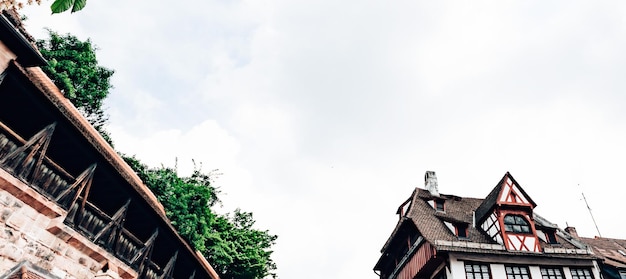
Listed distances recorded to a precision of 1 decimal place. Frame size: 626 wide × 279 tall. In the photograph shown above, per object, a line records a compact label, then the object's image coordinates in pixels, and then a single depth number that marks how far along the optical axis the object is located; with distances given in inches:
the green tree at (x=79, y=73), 860.6
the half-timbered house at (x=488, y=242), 762.8
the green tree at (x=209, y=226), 617.3
